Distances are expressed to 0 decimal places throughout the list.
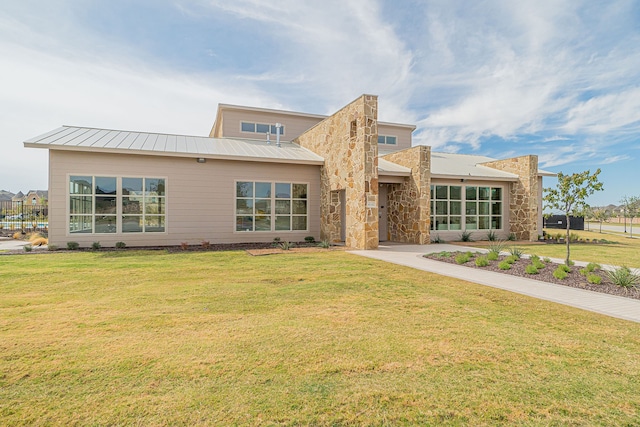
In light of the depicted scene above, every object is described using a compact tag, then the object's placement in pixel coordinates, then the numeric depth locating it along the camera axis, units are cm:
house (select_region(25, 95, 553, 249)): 1202
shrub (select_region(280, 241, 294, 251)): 1205
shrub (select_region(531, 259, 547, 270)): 782
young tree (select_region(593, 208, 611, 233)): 2795
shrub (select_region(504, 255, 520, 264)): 860
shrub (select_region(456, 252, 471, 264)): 914
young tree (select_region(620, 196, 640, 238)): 2558
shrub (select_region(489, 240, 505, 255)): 980
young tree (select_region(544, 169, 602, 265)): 791
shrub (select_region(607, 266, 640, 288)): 626
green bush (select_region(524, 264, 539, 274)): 757
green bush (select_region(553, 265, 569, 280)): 696
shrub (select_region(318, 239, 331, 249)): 1255
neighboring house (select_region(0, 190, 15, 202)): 6624
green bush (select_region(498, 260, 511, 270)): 802
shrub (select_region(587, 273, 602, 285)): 647
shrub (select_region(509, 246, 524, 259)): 911
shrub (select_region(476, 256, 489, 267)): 869
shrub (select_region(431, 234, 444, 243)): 1556
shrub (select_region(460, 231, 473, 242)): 1647
